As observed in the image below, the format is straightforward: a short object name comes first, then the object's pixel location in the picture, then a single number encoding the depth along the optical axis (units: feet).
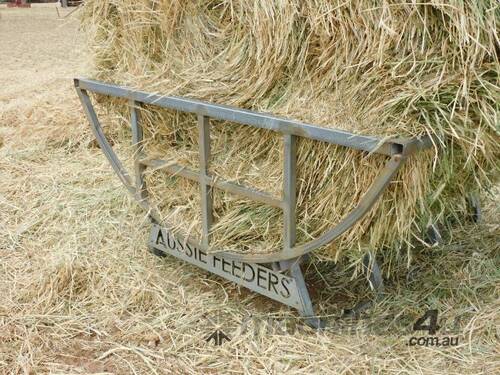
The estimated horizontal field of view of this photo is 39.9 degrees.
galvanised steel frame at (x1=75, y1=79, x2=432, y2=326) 7.97
